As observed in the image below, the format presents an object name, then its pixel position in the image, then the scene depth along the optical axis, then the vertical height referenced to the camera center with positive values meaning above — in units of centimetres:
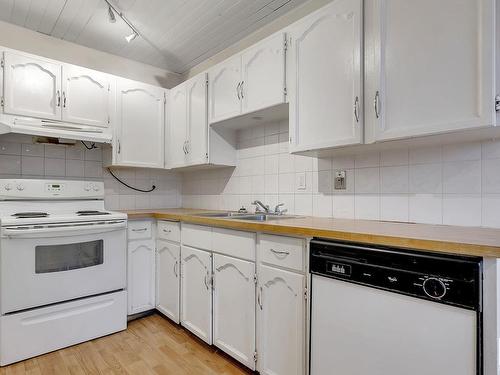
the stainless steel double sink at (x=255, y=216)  211 -21
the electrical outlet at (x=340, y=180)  185 +5
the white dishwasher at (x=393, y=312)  90 -44
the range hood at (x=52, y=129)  206 +45
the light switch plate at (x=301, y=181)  207 +5
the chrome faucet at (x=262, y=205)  225 -13
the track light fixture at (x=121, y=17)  212 +131
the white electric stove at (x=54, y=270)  183 -56
